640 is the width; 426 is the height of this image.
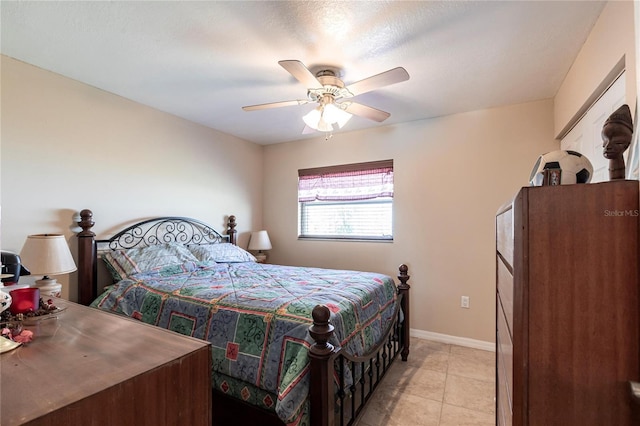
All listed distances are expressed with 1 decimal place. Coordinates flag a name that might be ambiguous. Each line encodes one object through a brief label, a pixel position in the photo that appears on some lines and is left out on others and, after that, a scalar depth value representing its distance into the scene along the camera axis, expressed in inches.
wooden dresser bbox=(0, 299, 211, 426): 23.4
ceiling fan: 70.9
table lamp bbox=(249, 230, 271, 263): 159.3
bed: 57.5
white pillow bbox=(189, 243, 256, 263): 124.1
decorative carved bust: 29.4
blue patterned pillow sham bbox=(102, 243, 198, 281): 98.9
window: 143.6
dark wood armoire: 25.9
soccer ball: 32.7
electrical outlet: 122.9
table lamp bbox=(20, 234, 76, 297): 73.6
